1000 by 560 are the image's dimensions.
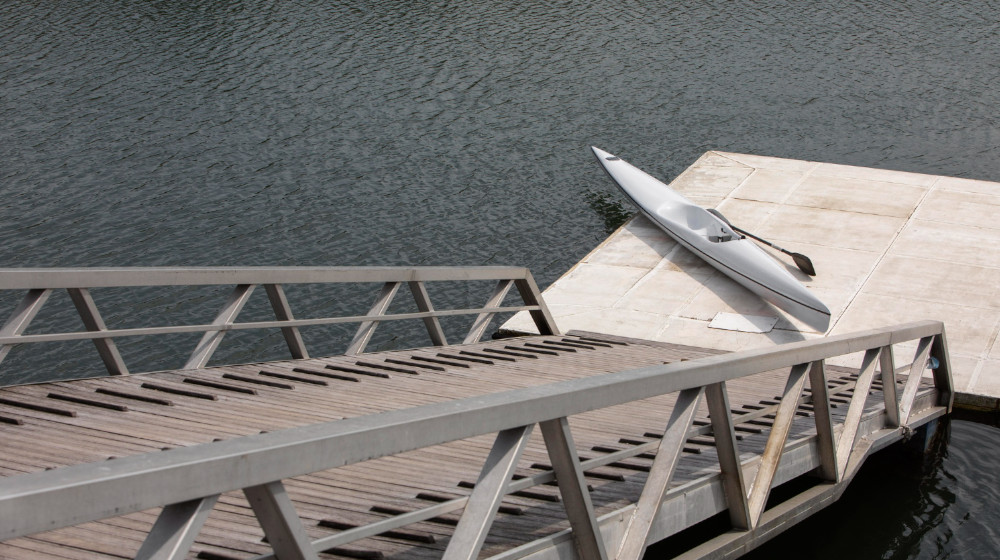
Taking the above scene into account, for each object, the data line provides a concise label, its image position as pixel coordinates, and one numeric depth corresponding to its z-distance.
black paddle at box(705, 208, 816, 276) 16.19
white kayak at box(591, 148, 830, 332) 14.88
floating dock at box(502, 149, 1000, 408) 14.65
